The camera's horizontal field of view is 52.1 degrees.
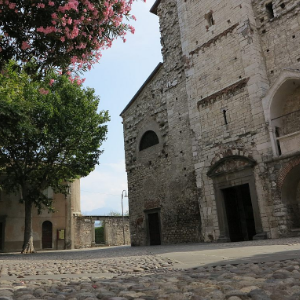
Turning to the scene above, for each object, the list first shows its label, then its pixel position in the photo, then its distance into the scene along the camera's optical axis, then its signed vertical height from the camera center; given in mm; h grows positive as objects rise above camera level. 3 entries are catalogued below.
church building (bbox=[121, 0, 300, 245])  10953 +3993
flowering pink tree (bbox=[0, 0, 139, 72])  4926 +3462
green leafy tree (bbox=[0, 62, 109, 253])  16703 +5334
